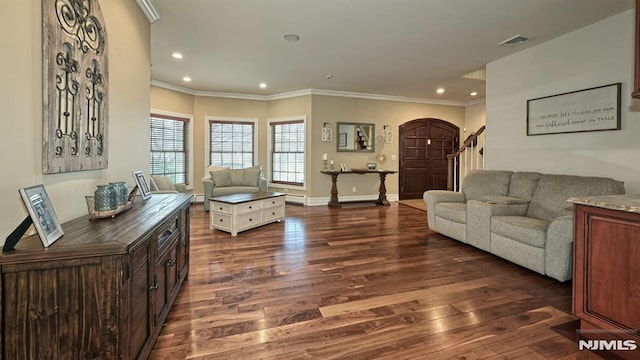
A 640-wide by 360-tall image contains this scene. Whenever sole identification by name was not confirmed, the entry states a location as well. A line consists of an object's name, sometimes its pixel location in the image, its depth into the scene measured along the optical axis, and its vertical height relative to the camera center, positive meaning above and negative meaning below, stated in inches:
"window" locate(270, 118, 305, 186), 281.1 +18.3
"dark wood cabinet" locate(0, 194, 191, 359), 45.3 -20.2
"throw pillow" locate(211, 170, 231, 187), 243.4 -6.4
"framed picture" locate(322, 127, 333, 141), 275.3 +34.4
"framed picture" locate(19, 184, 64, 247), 46.8 -7.3
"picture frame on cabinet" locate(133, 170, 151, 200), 97.8 -4.8
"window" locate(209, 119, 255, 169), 284.8 +26.2
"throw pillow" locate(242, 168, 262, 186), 253.3 -5.7
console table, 266.8 -13.8
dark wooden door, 306.0 +18.9
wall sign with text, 127.4 +28.4
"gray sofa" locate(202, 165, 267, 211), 233.9 -9.3
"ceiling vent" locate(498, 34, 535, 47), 147.7 +66.2
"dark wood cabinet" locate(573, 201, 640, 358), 66.3 -23.9
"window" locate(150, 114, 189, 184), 249.1 +19.7
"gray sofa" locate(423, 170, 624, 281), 107.7 -19.1
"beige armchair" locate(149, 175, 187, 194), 201.1 -10.4
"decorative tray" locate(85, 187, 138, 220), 69.3 -10.0
